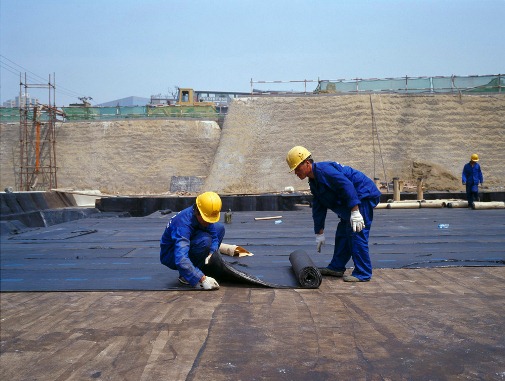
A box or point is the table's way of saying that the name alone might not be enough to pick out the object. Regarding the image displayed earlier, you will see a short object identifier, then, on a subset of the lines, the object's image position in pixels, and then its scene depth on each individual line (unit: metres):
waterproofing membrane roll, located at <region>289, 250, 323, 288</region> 4.97
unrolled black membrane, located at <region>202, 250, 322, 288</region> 4.98
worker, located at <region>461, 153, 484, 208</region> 12.70
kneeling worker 4.85
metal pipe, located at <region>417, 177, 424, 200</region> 14.28
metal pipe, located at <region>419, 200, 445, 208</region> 13.00
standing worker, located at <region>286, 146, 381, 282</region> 5.21
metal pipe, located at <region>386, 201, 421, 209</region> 12.97
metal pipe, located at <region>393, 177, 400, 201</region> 14.54
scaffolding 27.31
